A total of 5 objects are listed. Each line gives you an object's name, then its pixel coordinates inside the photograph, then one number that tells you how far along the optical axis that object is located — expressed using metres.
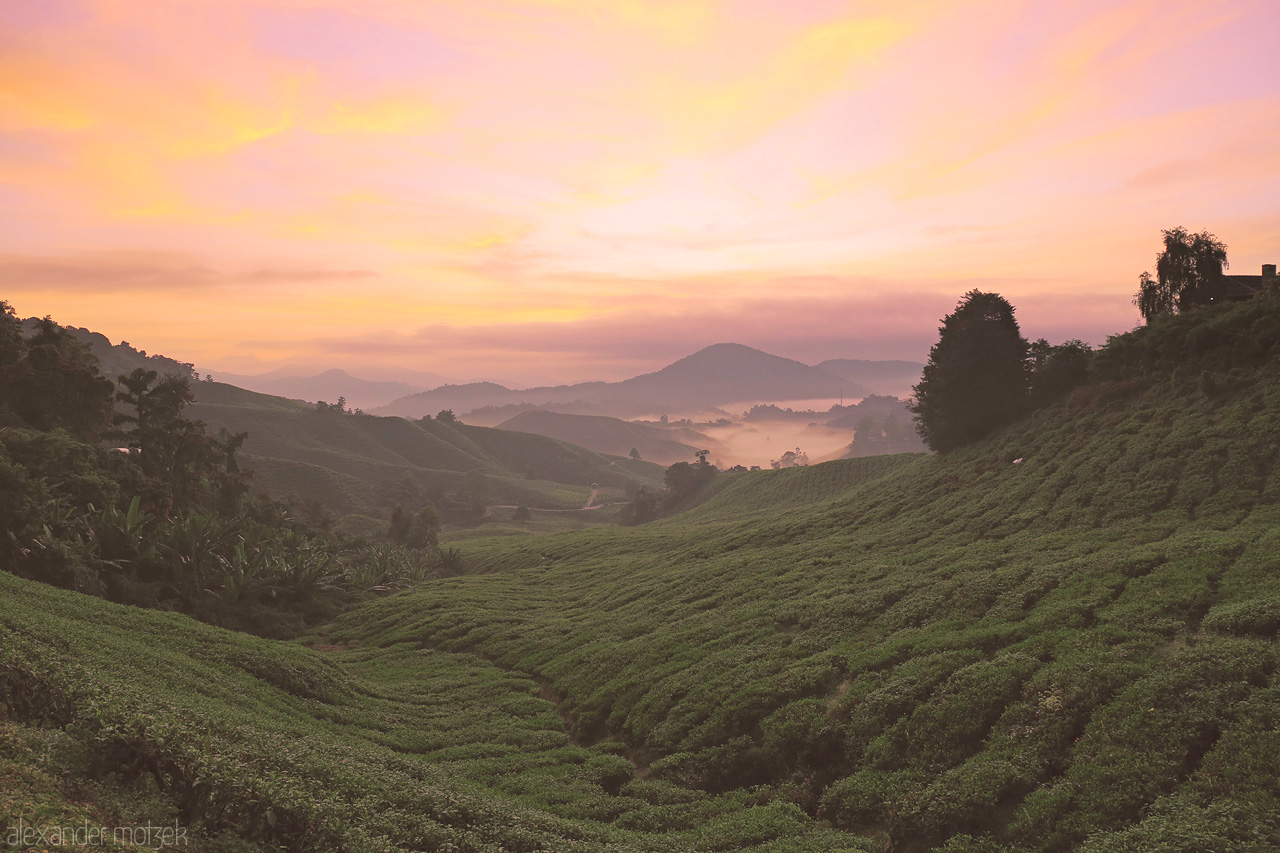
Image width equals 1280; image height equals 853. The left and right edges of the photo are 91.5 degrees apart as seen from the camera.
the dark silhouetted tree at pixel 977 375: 53.31
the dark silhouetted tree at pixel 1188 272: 48.91
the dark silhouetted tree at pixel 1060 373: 50.38
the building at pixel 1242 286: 48.66
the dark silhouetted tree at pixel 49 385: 46.84
